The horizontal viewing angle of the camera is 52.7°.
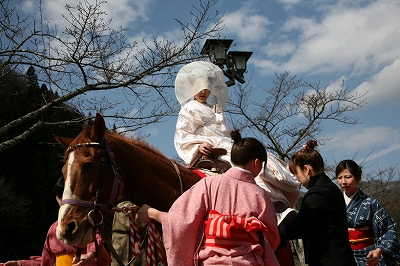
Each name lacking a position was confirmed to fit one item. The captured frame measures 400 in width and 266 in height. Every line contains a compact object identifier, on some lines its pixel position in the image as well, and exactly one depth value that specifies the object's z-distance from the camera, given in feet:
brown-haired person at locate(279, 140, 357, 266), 9.75
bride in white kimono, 13.40
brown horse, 9.48
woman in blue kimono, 13.07
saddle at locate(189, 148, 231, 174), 13.60
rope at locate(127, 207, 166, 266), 10.80
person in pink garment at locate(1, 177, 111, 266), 11.77
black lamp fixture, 28.71
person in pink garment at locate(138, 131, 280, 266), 8.10
